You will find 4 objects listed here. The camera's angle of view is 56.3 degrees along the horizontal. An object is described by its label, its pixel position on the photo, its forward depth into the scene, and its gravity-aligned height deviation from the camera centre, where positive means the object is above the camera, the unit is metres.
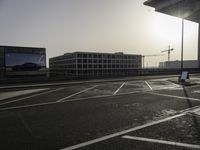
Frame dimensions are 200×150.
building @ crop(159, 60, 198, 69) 98.06 +2.33
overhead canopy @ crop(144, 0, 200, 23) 36.06 +12.69
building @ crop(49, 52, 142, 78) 94.22 +2.60
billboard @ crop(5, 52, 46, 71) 45.41 +1.65
